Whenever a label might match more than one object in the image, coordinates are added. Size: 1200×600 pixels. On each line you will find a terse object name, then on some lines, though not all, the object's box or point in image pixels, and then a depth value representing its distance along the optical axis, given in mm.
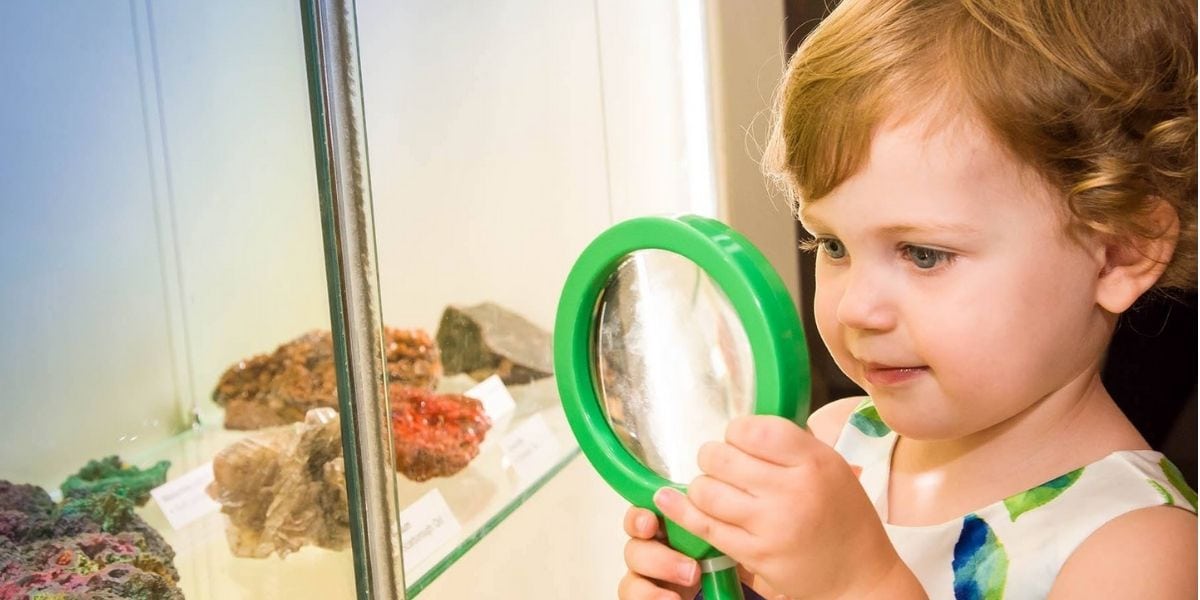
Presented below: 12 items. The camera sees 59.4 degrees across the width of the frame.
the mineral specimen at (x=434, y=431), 799
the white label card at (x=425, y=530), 697
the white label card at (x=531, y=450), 916
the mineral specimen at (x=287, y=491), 578
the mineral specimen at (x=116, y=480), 502
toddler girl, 502
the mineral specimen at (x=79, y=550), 475
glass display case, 487
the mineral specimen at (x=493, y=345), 903
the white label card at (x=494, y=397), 927
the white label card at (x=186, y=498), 549
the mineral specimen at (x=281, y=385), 577
